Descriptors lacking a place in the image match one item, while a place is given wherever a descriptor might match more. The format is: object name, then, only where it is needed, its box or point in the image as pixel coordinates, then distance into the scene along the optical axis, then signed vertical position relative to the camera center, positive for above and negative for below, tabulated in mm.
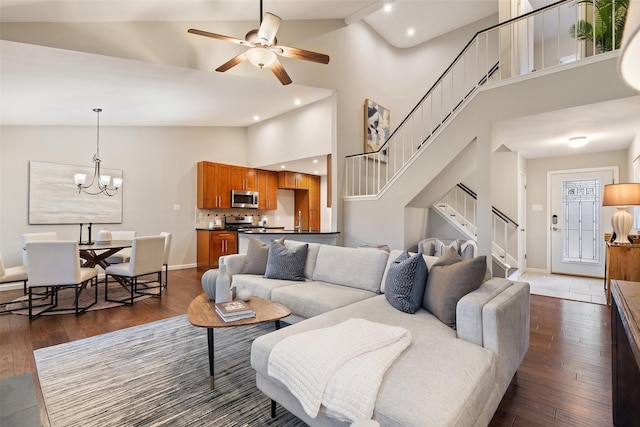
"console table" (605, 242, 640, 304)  3654 -523
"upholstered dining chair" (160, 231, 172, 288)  5011 -541
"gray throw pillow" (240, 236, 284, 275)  3629 -496
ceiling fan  3074 +1787
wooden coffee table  2045 -689
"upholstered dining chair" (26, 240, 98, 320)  3469 -569
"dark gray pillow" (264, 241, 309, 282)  3346 -501
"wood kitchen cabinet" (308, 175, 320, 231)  8602 +387
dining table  4117 -486
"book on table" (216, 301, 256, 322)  2092 -647
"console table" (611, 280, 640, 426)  1287 -716
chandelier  5145 +540
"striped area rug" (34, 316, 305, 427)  1823 -1149
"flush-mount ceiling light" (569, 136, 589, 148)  4499 +1110
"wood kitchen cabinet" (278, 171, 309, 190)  8016 +916
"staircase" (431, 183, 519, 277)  5607 -148
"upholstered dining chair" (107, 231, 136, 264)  5148 -649
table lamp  3564 +175
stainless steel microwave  7168 +391
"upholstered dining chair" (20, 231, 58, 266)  4341 -313
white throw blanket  1316 -681
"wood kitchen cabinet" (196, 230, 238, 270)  6629 -647
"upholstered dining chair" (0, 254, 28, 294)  3647 -706
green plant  3561 +2351
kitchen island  4902 -327
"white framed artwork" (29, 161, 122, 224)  5062 +266
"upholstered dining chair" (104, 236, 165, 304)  4105 -657
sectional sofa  1267 -702
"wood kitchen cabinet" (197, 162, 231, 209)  6738 +658
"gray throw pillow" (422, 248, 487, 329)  2068 -461
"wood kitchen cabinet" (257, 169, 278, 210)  7703 +661
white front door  5578 -71
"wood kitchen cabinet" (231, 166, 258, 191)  7207 +868
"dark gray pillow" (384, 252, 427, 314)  2254 -493
